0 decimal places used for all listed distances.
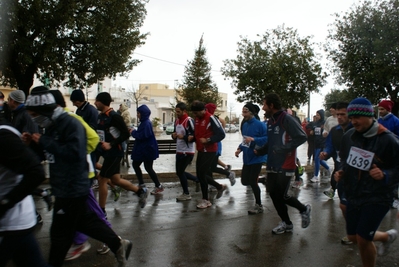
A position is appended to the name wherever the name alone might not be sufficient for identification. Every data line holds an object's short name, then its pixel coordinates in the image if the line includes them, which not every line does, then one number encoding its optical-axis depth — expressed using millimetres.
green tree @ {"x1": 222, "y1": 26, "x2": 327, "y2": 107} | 24781
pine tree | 32906
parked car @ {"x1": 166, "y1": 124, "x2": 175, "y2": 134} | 47088
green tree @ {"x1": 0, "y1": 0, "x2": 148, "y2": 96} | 13375
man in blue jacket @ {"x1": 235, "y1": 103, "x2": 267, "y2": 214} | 6715
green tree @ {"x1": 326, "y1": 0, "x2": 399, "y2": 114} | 23703
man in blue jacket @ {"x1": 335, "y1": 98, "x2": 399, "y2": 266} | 3510
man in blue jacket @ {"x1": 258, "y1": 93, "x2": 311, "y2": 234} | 5242
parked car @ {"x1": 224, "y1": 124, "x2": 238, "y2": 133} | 65562
